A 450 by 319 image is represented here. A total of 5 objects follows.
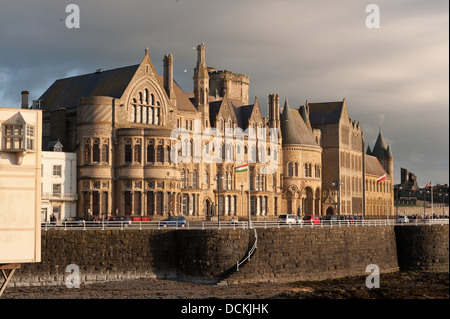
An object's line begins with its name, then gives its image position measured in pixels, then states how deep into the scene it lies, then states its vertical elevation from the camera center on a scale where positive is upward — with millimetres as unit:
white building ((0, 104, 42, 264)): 37750 +1556
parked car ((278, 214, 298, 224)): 76188 +336
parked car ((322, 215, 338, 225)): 86188 +358
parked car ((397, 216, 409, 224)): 92406 -7
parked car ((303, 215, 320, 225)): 79094 +347
